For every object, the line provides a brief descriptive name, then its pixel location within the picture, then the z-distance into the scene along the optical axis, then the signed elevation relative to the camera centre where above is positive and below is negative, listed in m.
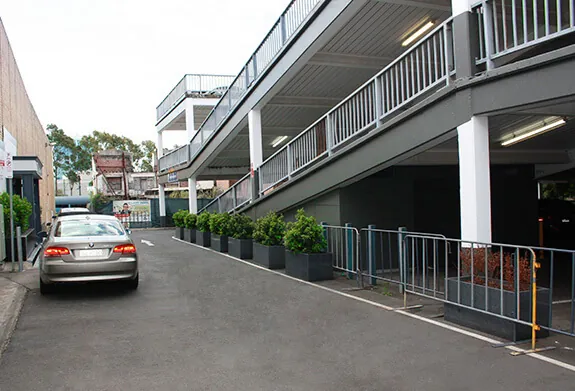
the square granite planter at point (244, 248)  13.91 -1.32
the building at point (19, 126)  15.30 +3.79
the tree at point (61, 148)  72.69 +9.47
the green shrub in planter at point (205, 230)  18.03 -0.99
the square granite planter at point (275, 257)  11.84 -1.36
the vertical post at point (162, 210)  31.60 -0.33
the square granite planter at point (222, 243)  15.82 -1.32
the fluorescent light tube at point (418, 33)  11.08 +3.87
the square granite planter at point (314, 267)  9.97 -1.38
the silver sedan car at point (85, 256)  8.28 -0.85
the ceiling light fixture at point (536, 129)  9.16 +1.29
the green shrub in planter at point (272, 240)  11.80 -0.96
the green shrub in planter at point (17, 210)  12.28 -0.02
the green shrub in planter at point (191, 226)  19.97 -0.93
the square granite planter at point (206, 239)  18.03 -1.32
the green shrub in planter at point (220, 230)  15.36 -0.88
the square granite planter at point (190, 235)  19.91 -1.31
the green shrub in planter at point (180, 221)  21.61 -0.77
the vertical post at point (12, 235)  11.40 -0.63
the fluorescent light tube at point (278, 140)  19.66 +2.54
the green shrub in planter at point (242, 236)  13.93 -1.00
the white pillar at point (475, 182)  6.71 +0.19
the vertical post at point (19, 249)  11.39 -0.95
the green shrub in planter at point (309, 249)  9.95 -1.02
